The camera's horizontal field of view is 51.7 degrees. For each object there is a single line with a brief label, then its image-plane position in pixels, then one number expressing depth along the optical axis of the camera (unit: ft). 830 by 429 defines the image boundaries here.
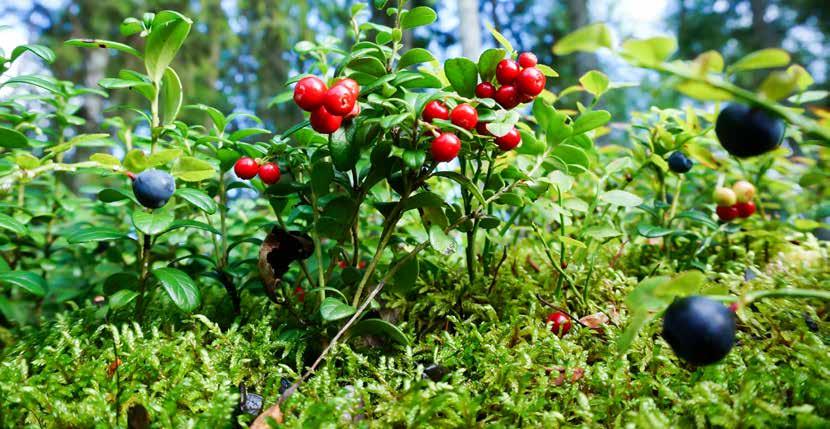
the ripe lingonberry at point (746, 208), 0.89
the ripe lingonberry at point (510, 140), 0.71
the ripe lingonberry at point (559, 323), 0.80
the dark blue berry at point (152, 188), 0.70
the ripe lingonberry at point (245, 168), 0.74
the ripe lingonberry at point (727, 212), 0.88
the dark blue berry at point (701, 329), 0.58
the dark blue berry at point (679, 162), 0.87
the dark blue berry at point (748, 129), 0.60
